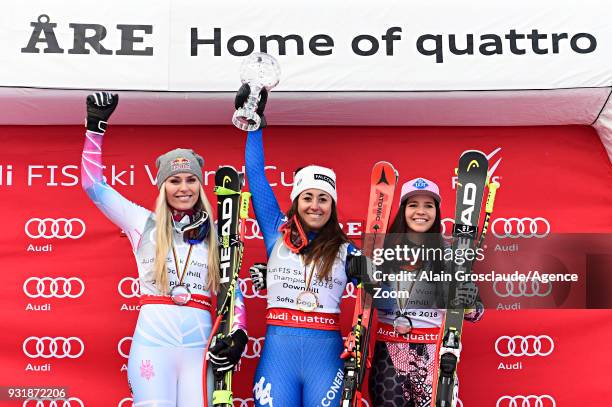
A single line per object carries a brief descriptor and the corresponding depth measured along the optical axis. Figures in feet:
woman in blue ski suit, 27.89
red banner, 33.73
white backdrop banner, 31.71
